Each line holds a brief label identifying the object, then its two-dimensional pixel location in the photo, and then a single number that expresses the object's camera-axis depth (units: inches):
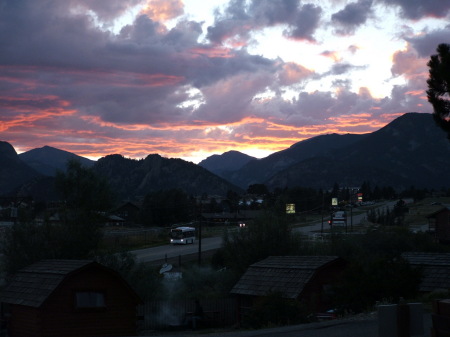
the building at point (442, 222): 3208.7
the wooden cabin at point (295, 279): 1192.8
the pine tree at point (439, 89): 1011.1
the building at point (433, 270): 1241.4
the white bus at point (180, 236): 3390.7
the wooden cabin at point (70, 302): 1048.2
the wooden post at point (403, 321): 432.8
